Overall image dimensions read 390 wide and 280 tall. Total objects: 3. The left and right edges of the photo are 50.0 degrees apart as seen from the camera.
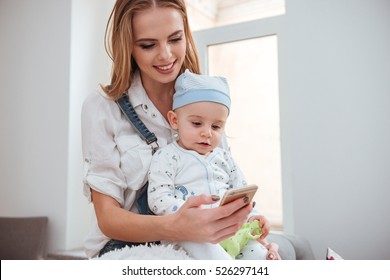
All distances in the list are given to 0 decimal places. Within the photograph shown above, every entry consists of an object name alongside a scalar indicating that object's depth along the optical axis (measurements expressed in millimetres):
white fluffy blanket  822
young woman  958
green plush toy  928
